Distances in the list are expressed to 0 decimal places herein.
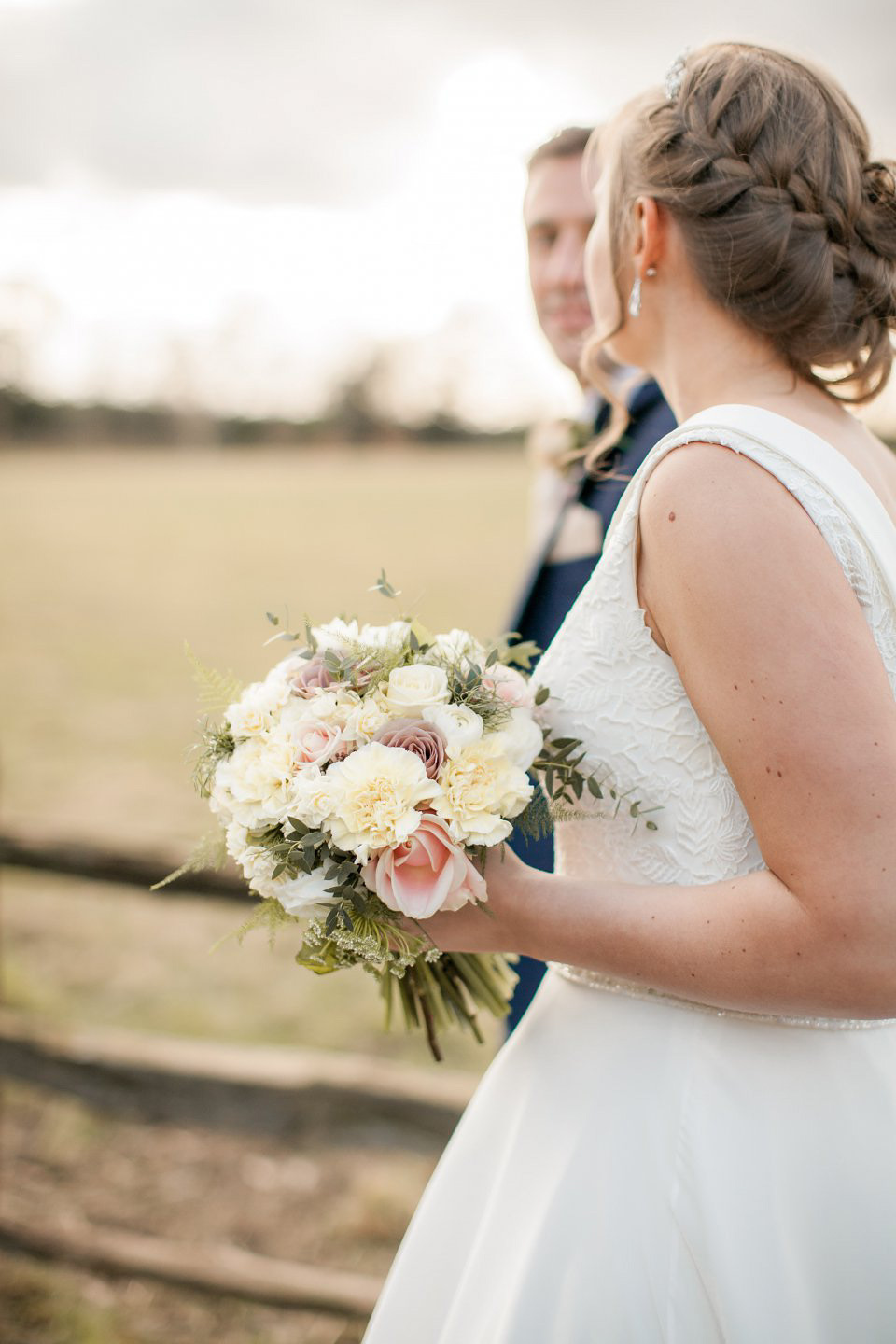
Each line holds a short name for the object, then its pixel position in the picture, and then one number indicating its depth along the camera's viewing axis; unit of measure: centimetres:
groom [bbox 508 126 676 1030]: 255
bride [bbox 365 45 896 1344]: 126
